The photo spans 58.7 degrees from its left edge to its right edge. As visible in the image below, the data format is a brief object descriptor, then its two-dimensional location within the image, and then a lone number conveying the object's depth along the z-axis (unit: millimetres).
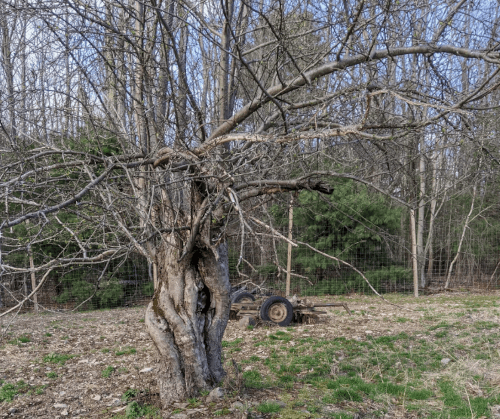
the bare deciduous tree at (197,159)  3623
